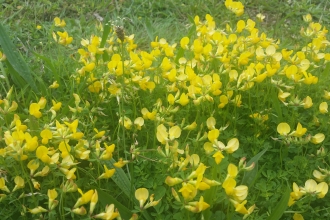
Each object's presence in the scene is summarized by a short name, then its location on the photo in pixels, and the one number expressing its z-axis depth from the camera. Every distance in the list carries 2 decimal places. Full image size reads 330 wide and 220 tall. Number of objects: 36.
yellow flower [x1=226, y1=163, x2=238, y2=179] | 0.39
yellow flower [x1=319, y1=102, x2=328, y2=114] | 0.49
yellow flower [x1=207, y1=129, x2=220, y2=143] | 0.42
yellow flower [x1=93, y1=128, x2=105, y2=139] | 0.43
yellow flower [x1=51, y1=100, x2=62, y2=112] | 0.46
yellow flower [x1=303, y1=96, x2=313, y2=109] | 0.48
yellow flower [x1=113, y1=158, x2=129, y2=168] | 0.42
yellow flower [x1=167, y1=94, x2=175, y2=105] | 0.47
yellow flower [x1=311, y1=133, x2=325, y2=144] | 0.46
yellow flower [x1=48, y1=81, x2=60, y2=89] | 0.53
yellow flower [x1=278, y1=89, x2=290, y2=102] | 0.50
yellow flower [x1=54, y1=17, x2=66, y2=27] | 0.60
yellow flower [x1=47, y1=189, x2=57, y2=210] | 0.39
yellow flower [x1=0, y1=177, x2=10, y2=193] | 0.41
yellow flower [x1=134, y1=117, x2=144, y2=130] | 0.47
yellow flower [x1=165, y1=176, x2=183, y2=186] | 0.38
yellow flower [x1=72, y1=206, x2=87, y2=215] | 0.38
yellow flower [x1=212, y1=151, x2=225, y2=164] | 0.40
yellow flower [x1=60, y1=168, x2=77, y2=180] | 0.39
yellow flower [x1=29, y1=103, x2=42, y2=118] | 0.44
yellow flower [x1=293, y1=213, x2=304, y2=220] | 0.43
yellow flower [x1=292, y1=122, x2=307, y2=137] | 0.44
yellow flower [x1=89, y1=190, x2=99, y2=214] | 0.38
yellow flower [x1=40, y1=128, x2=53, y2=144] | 0.40
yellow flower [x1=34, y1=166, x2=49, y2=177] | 0.40
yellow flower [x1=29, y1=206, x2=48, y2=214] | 0.39
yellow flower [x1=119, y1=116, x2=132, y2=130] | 0.47
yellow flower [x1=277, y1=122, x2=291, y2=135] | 0.46
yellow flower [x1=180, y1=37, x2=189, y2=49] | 0.55
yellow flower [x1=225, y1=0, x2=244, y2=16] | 0.61
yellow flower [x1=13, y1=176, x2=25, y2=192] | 0.40
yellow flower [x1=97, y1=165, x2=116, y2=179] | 0.41
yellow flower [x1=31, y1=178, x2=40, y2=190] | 0.40
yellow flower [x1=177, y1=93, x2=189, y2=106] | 0.47
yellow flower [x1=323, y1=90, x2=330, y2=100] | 0.51
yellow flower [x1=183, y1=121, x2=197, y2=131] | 0.46
